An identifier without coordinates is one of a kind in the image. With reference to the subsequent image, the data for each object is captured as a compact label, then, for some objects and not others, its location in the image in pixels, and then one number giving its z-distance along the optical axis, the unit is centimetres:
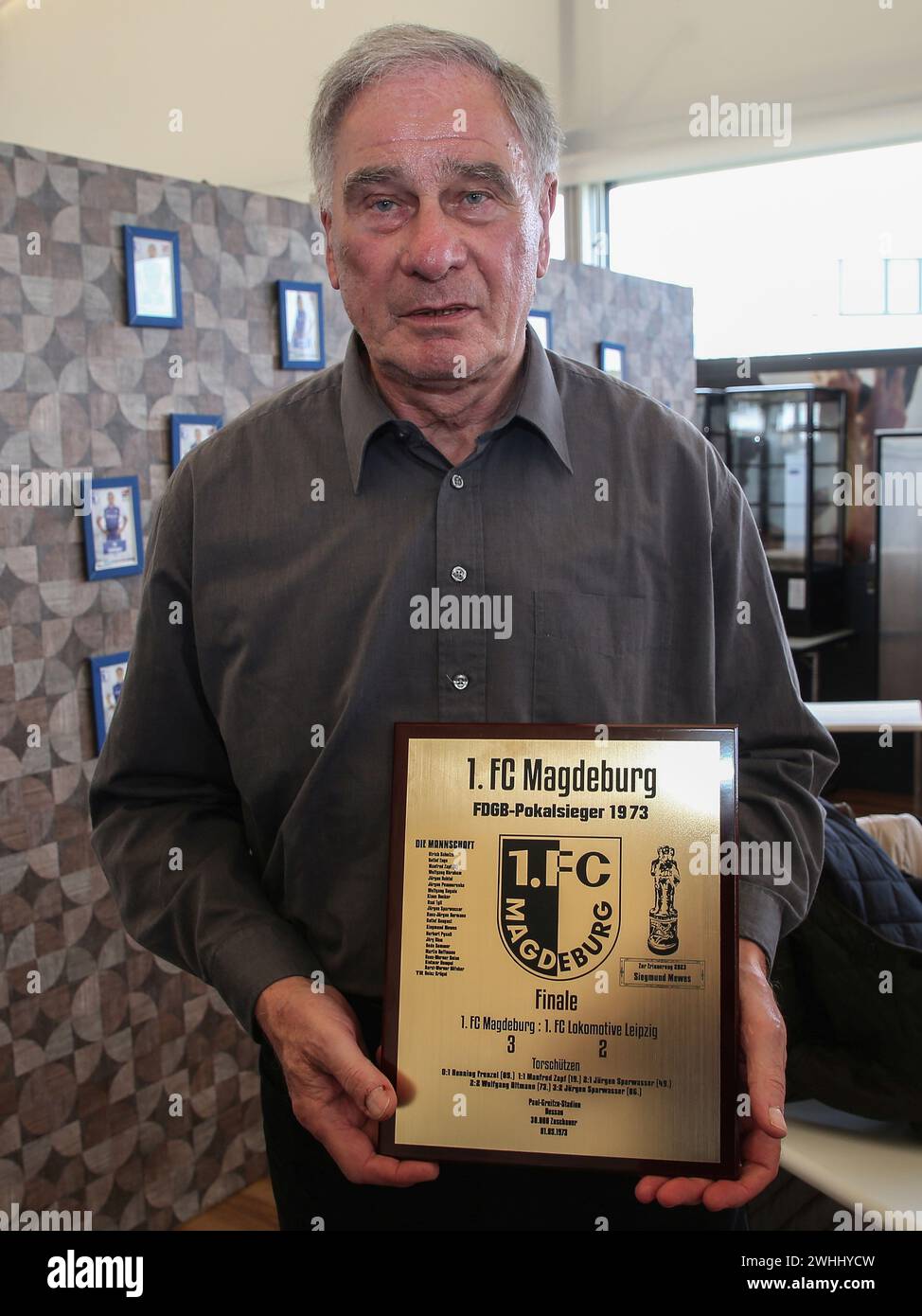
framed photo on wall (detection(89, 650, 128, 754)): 272
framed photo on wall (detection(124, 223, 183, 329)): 274
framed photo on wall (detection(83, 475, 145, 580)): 270
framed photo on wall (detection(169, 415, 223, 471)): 286
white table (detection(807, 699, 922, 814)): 369
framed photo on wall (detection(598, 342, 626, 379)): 472
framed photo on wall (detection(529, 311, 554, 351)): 427
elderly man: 124
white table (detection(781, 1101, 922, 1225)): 178
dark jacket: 186
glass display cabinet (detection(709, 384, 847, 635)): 721
